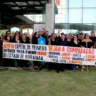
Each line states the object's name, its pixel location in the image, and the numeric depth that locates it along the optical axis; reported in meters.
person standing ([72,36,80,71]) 5.78
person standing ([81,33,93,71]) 5.86
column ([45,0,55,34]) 9.56
